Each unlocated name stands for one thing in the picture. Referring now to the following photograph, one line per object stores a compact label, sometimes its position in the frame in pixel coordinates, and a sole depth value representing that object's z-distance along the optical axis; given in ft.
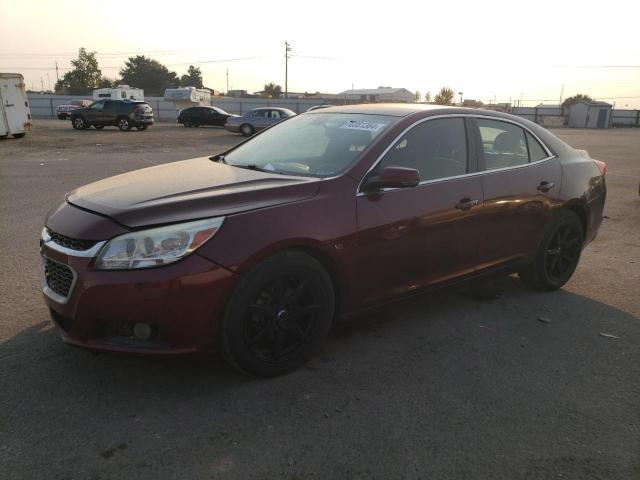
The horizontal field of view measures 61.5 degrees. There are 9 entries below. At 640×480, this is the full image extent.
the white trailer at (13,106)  65.51
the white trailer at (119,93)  161.79
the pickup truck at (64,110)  139.74
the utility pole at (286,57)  254.80
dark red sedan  9.00
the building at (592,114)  174.09
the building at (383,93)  288.69
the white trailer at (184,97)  166.81
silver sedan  90.68
